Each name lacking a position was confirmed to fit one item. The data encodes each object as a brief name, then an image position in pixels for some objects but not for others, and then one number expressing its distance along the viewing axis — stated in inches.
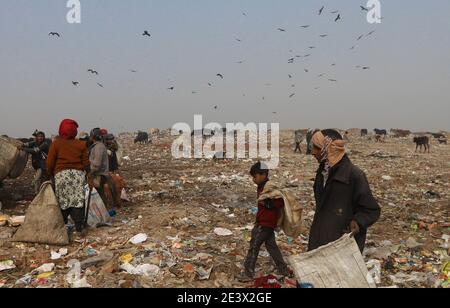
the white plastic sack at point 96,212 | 231.6
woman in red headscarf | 207.6
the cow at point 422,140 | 816.3
